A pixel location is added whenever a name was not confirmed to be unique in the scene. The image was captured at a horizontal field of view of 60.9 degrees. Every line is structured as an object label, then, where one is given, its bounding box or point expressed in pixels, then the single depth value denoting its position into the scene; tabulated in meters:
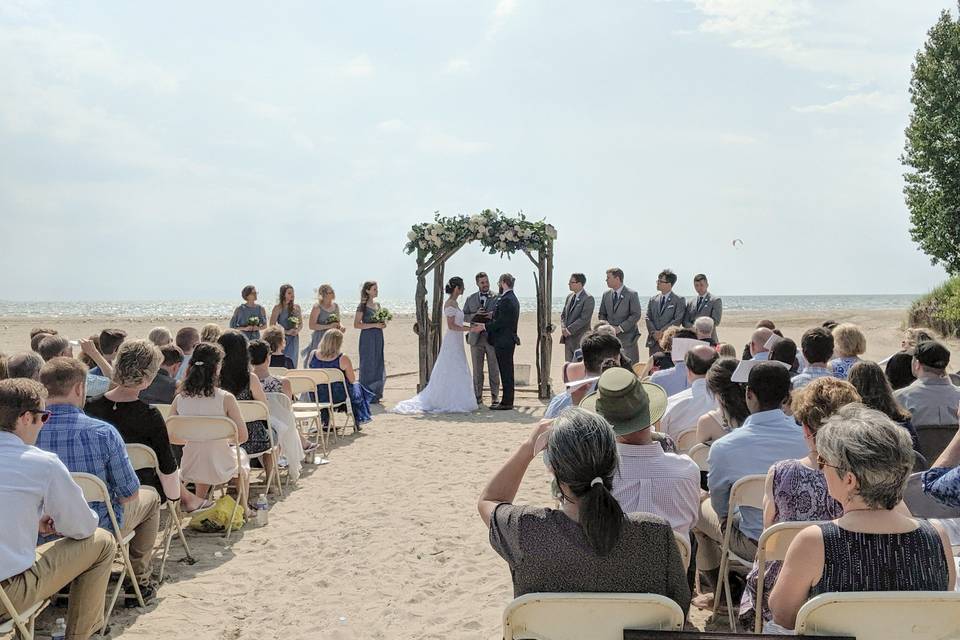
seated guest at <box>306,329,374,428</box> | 9.95
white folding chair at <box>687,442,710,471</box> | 4.86
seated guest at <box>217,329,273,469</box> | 6.75
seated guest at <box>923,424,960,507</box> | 3.31
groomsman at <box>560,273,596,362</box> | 12.73
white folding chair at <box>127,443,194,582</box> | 4.71
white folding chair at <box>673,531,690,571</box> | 3.21
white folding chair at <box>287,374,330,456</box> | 8.52
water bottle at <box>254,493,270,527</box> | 6.32
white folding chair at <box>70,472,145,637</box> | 4.00
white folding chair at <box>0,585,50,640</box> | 3.28
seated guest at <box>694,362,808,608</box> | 3.99
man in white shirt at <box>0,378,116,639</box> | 3.36
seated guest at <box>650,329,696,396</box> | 6.88
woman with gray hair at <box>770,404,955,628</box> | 2.44
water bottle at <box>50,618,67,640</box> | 3.81
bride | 12.28
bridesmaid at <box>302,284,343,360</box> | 12.09
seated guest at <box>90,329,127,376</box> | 6.78
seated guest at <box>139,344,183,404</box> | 6.59
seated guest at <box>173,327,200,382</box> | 7.52
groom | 12.41
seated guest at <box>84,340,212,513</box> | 4.80
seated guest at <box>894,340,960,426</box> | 5.25
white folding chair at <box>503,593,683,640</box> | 2.37
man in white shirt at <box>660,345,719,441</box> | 5.74
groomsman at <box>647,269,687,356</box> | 11.85
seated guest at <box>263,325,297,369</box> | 8.76
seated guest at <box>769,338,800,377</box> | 6.09
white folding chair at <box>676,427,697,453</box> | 5.37
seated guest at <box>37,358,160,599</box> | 4.22
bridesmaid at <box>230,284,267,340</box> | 12.23
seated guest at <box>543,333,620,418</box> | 5.16
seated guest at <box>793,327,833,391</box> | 6.00
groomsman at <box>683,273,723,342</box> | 11.71
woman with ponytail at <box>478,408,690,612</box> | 2.47
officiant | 13.00
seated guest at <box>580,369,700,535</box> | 3.38
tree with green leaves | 21.91
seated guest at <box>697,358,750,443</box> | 4.65
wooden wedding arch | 13.51
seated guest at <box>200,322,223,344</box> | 7.59
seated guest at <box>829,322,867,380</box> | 6.47
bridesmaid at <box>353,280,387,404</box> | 12.31
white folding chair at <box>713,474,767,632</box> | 3.79
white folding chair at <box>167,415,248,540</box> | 5.67
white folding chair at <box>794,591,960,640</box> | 2.31
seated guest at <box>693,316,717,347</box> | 8.09
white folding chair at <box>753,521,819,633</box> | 3.05
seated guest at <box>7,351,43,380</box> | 5.10
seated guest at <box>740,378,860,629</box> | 3.35
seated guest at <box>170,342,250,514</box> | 5.92
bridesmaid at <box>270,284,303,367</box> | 12.16
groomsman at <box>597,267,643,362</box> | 12.31
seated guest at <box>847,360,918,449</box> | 4.45
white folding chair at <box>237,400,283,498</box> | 6.54
